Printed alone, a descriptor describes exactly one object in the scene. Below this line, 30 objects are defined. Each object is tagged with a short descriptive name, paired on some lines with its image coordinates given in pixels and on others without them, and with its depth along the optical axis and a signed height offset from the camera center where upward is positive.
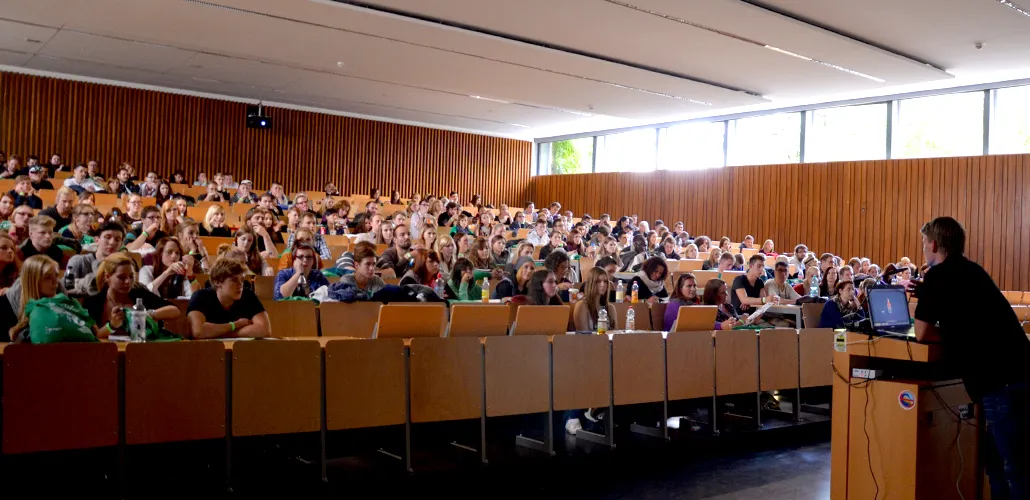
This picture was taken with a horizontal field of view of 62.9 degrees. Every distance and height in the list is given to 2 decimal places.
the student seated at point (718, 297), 7.18 -0.41
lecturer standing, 3.46 -0.39
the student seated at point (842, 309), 7.51 -0.52
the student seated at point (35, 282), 3.89 -0.20
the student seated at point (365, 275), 6.02 -0.22
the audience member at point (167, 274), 5.46 -0.22
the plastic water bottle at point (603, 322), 5.93 -0.52
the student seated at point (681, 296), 6.84 -0.40
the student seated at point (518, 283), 7.07 -0.32
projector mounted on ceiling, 15.69 +2.32
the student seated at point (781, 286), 8.84 -0.37
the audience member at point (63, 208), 7.76 +0.29
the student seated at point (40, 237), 5.68 +0.01
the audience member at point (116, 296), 4.40 -0.30
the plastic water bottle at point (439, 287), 7.11 -0.35
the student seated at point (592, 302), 6.23 -0.41
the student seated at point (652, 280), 7.83 -0.31
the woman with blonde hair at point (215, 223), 8.55 +0.19
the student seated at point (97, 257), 5.50 -0.12
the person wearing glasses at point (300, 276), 5.85 -0.24
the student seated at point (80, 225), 7.13 +0.12
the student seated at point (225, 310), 4.48 -0.37
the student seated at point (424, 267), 6.85 -0.18
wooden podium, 3.76 -0.81
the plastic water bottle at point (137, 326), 4.16 -0.42
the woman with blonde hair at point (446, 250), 8.09 -0.04
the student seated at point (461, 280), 7.15 -0.30
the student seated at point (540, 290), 6.51 -0.34
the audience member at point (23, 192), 9.00 +0.50
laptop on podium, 4.12 -0.30
